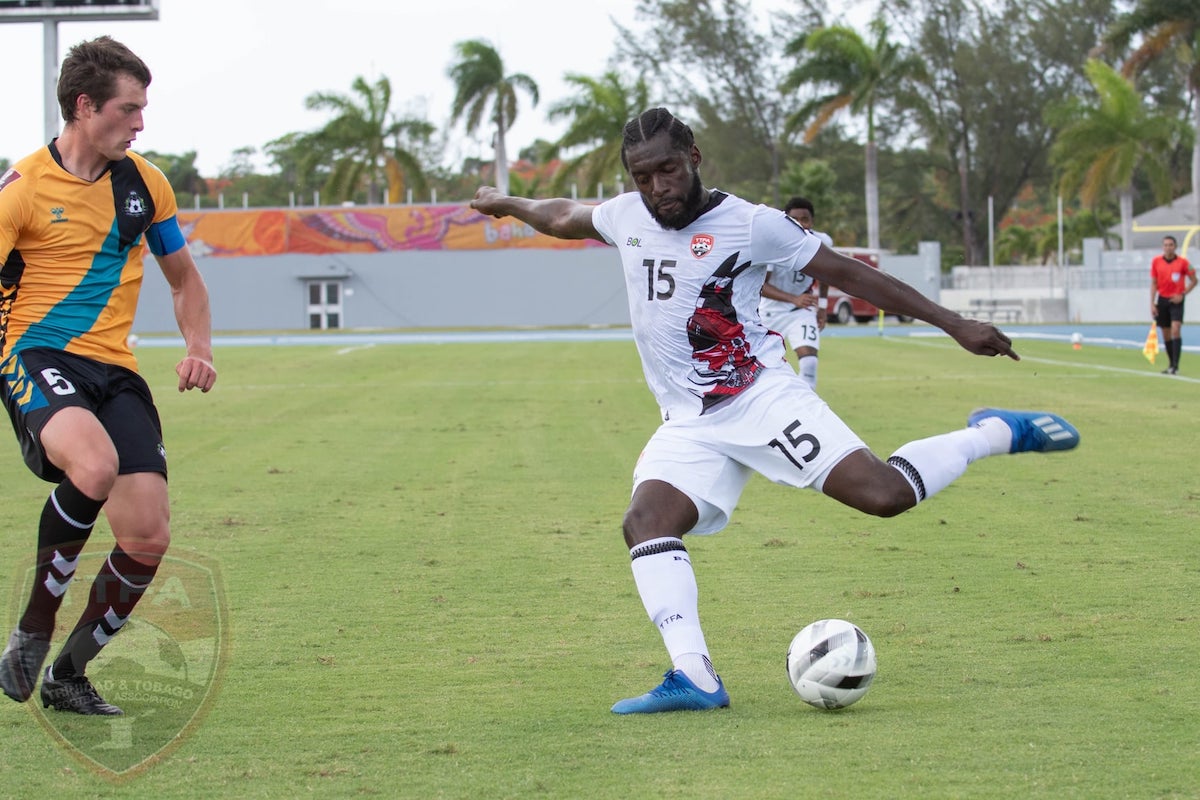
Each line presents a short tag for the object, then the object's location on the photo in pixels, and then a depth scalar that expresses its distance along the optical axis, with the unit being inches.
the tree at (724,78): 2984.7
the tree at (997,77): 2866.6
